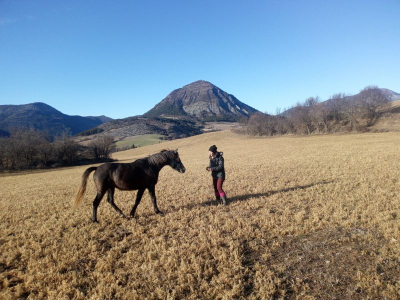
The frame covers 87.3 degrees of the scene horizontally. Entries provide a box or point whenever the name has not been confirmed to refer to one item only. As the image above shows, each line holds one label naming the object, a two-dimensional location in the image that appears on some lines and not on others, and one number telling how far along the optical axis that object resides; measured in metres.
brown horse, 6.21
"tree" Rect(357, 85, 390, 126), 57.25
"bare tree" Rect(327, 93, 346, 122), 61.41
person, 7.39
